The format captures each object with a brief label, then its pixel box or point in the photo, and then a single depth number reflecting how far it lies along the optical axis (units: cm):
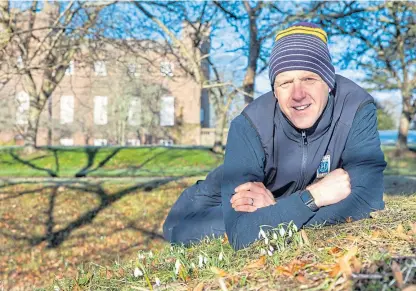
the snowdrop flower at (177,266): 209
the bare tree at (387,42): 1444
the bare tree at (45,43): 1028
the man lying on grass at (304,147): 277
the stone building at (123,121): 3020
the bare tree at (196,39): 1211
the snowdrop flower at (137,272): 220
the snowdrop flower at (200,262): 221
